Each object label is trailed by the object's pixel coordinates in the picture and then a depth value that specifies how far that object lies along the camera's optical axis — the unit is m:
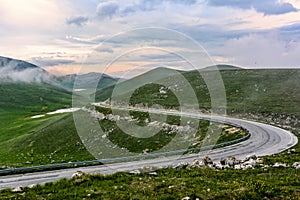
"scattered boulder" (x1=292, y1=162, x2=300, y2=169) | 25.52
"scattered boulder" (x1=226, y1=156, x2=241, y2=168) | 27.52
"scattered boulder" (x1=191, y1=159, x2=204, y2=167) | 28.00
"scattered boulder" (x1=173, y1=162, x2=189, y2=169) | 27.48
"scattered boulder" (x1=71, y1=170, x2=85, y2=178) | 23.88
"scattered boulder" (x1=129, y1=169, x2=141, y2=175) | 25.07
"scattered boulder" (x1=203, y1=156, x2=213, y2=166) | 28.64
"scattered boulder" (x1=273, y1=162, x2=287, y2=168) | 26.25
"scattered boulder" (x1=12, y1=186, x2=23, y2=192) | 21.33
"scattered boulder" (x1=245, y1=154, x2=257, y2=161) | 29.27
